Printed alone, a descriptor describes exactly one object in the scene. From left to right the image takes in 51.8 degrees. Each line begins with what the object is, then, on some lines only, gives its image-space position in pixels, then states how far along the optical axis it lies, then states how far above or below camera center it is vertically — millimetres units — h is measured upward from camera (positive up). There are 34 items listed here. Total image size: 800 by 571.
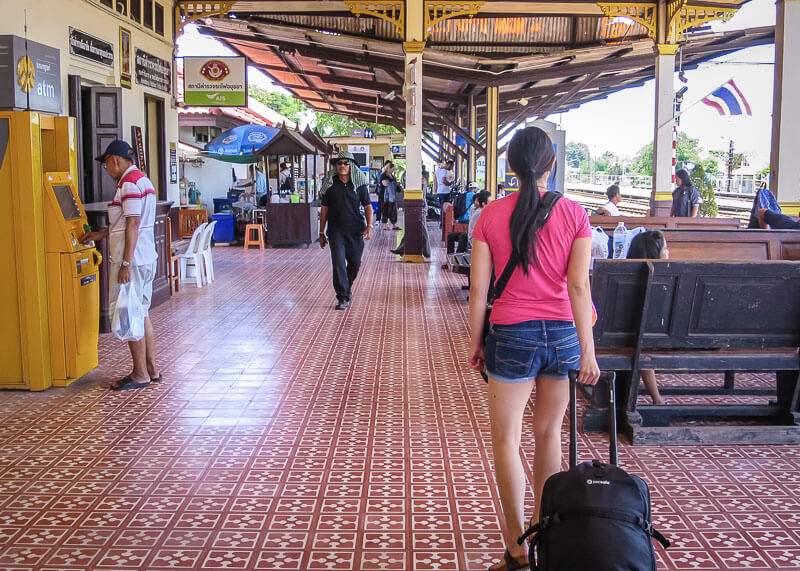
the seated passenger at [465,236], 9594 -570
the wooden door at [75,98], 8352 +987
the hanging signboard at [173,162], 11844 +487
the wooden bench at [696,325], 4656 -737
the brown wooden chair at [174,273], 10074 -977
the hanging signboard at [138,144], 9692 +613
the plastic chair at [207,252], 11117 -751
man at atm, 5527 -217
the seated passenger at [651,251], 5172 -338
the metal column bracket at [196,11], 12000 +2696
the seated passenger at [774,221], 7219 -213
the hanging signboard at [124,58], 9773 +1647
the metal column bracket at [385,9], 12406 +2840
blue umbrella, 16794 +1109
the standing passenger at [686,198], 11125 -16
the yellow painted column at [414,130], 12773 +1063
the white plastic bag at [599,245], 6543 -382
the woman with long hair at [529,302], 2973 -383
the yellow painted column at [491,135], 18234 +1370
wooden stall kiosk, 16281 -370
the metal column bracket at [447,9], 12492 +2857
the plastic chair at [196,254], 10781 -752
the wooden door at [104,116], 8492 +821
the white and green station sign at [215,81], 13102 +1818
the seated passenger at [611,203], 9588 -74
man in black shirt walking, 8891 -216
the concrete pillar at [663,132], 12852 +1019
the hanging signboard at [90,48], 8420 +1583
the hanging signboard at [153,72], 10445 +1641
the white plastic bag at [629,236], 6876 -332
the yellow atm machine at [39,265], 5574 -478
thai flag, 19797 +2344
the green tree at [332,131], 47762 +4143
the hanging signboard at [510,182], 18134 +334
